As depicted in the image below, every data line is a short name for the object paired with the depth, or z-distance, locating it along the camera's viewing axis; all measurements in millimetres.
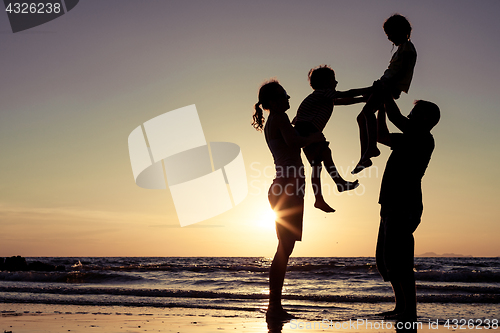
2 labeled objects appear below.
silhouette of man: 3145
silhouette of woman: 3414
